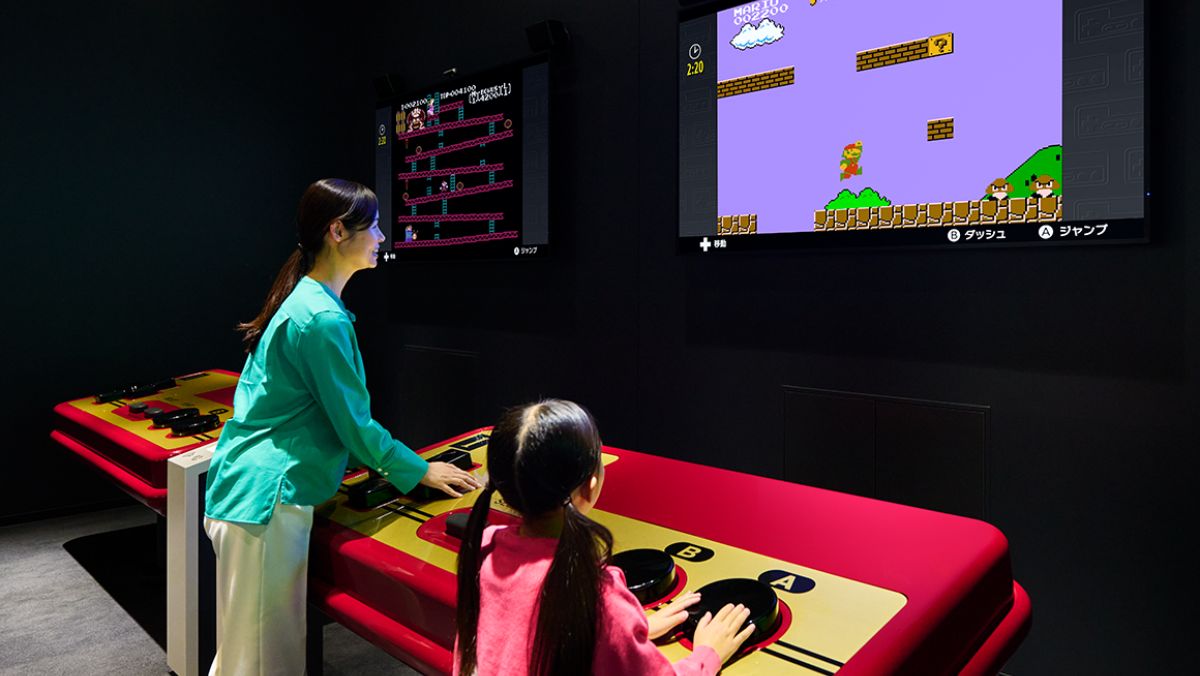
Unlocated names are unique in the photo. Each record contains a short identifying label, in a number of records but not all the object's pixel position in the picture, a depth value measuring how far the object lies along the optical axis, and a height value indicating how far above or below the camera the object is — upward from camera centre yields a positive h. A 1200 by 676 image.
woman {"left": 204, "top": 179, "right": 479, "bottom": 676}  1.54 -0.28
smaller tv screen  3.64 +0.87
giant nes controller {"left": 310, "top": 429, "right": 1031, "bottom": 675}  1.00 -0.38
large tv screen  2.05 +0.65
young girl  0.89 -0.32
